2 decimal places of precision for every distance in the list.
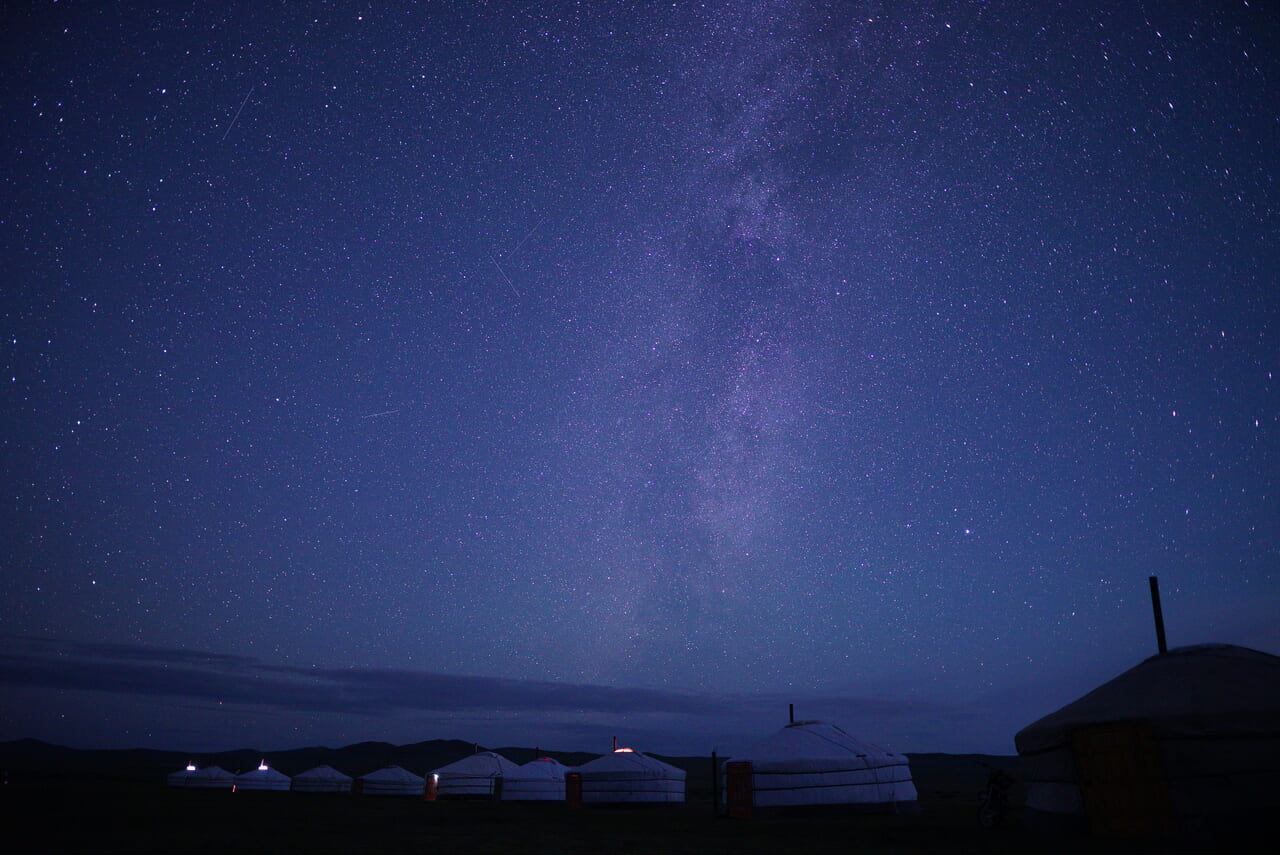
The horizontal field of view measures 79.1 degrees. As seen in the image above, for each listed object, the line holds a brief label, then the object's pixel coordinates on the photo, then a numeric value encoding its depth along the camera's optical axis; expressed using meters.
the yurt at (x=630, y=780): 28.38
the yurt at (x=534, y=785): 34.84
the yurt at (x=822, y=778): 20.45
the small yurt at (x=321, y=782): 48.50
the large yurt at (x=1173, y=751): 10.95
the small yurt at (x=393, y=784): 43.25
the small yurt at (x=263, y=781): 49.94
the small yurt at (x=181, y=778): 50.94
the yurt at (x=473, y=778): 38.75
